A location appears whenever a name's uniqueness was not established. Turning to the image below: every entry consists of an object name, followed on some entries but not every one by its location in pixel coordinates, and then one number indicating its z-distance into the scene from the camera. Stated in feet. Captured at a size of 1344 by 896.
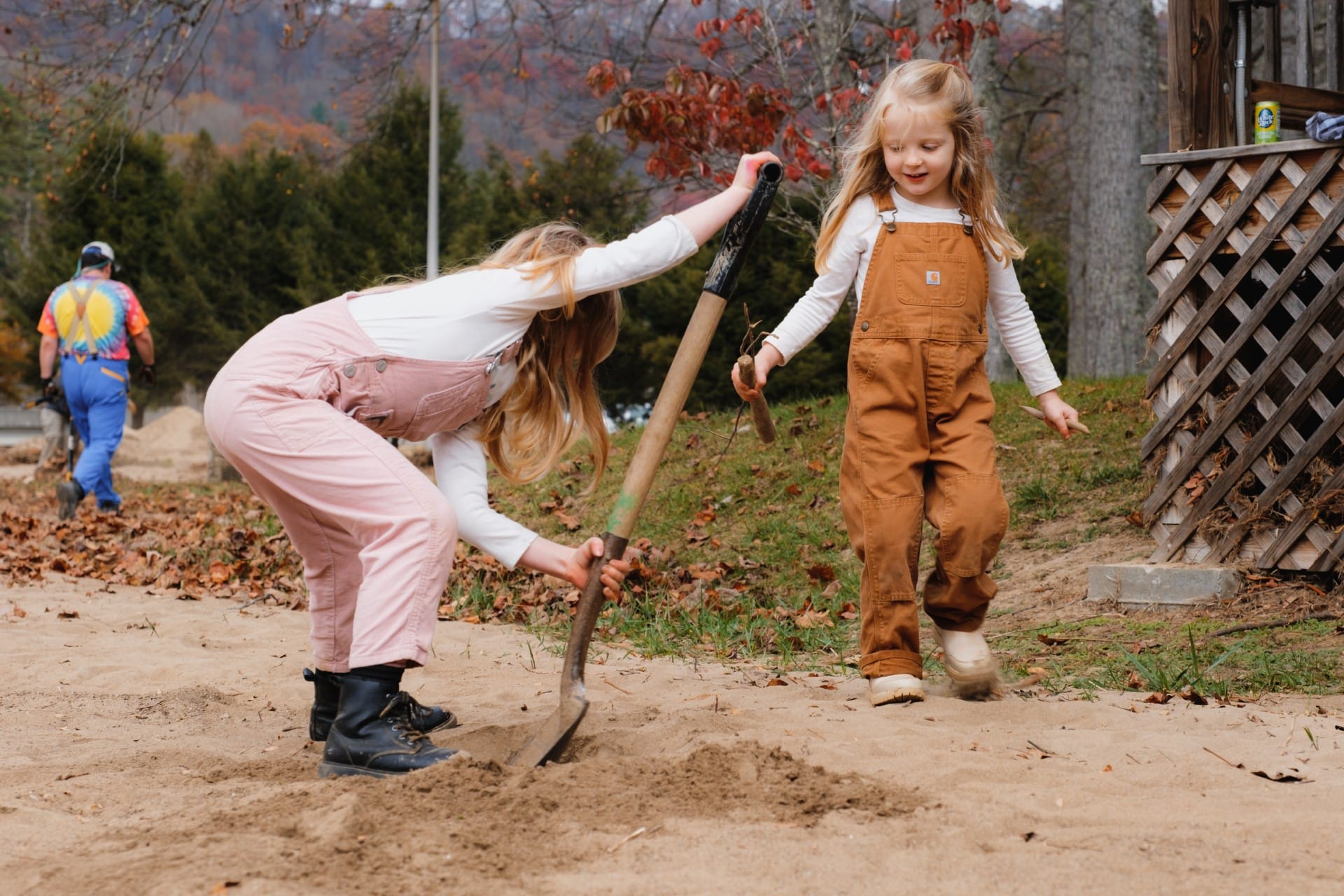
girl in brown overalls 11.60
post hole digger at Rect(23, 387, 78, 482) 33.60
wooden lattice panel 17.60
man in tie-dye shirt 30.91
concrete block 17.54
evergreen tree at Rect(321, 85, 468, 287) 82.84
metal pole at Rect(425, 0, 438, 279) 68.37
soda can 19.03
